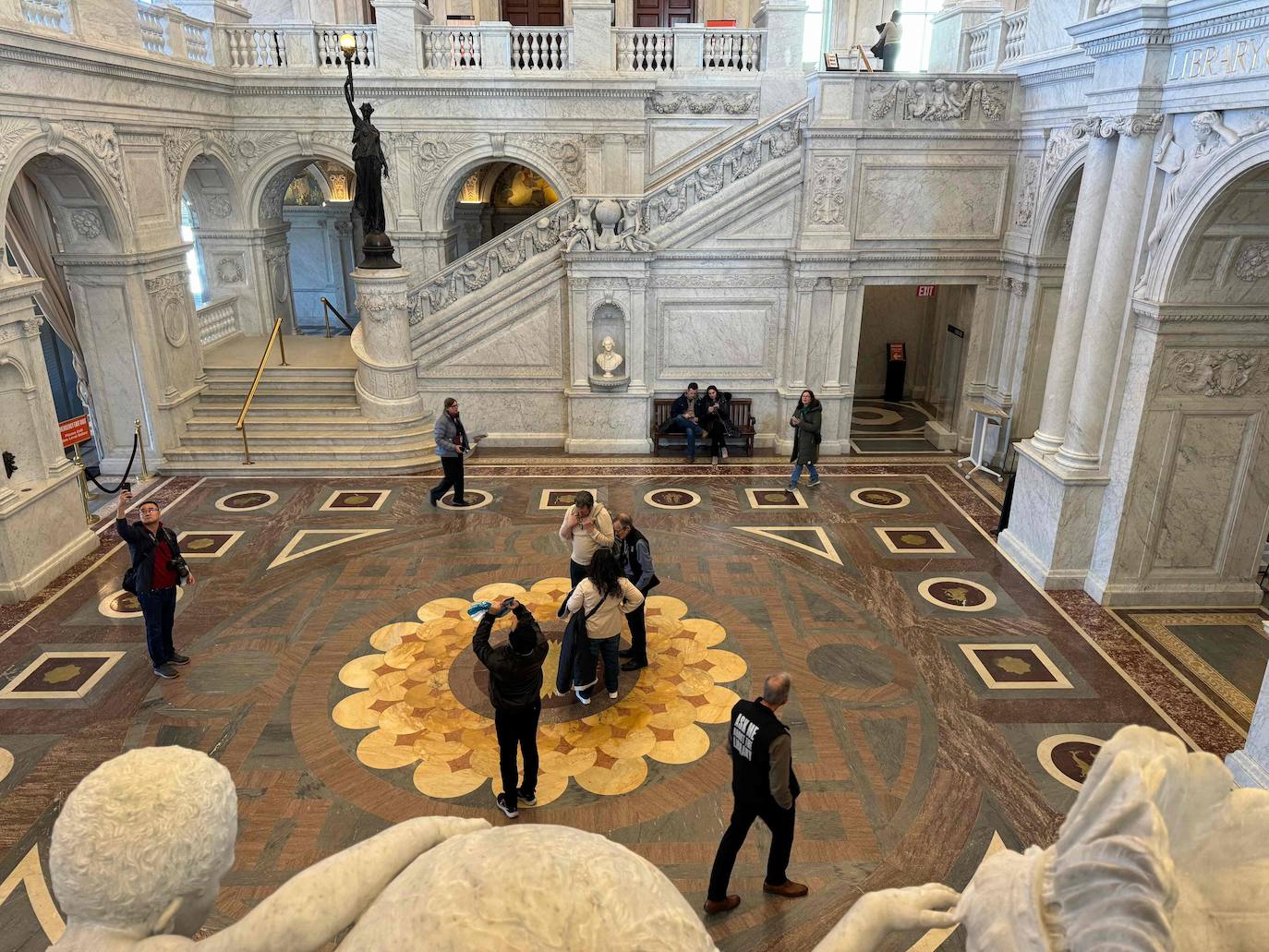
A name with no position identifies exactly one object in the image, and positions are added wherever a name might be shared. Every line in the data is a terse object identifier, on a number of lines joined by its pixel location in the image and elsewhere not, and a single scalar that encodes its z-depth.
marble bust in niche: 13.86
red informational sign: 11.15
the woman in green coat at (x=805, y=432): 12.27
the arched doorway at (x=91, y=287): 11.95
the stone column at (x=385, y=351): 13.68
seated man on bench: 13.66
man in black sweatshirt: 5.54
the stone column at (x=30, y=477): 9.48
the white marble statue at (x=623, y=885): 1.24
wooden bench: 14.34
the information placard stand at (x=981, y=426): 13.42
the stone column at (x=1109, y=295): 8.71
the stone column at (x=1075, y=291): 9.26
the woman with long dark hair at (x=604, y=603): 6.89
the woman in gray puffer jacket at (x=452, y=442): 11.29
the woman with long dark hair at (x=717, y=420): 13.67
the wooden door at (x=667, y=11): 20.28
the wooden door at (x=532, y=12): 20.61
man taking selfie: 7.47
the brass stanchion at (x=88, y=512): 11.09
